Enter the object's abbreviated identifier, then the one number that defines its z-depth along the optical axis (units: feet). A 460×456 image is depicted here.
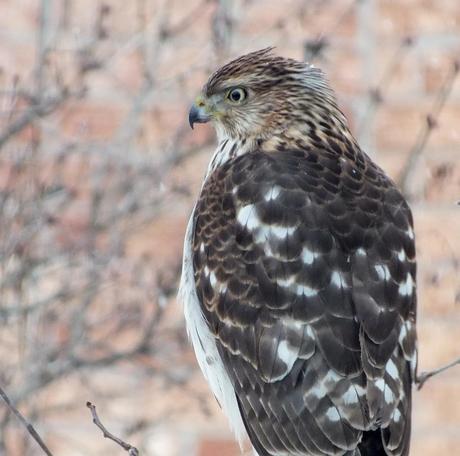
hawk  32.78
